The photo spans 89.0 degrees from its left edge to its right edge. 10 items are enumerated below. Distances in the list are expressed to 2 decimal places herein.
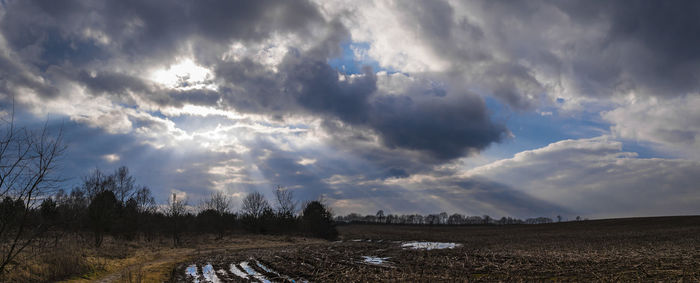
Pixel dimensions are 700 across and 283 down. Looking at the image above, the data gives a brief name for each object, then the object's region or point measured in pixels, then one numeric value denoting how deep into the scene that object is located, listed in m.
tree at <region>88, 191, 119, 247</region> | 38.75
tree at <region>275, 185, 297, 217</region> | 83.09
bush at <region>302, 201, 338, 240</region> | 71.19
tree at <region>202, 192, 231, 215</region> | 81.19
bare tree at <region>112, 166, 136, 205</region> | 55.11
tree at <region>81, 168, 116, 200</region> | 50.47
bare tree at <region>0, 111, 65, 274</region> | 12.59
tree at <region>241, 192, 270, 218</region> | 81.69
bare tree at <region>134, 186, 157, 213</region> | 63.91
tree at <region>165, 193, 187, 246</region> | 50.78
